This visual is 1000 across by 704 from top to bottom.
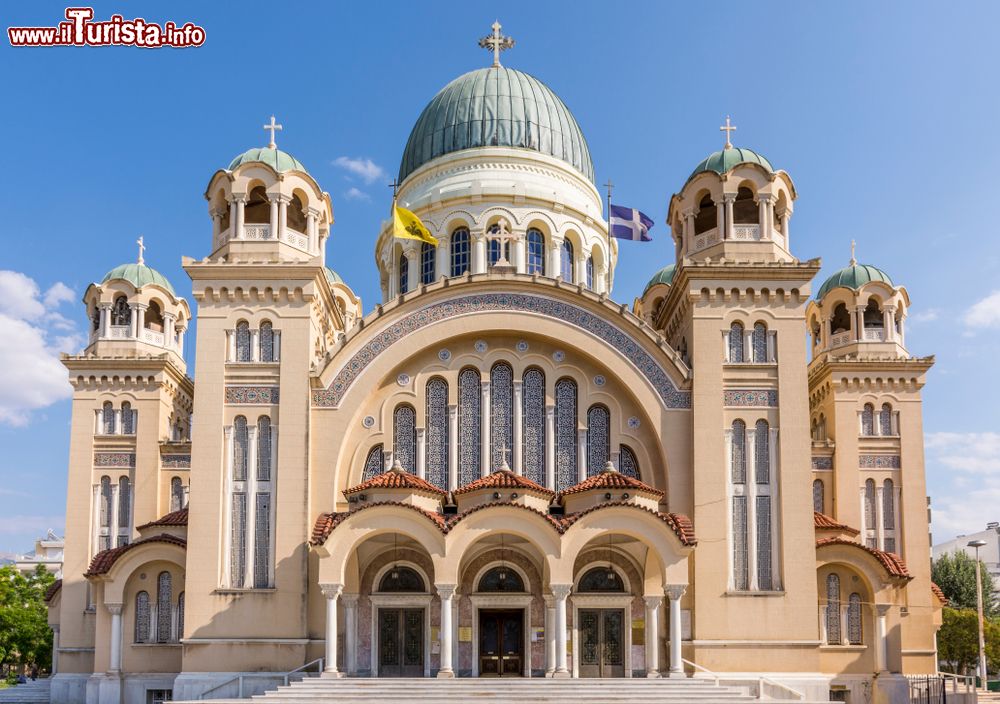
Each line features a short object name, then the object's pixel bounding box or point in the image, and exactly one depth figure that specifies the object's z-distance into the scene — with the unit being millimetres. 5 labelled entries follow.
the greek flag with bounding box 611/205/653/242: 39031
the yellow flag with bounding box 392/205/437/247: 38156
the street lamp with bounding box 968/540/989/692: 48469
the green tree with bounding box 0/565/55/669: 57438
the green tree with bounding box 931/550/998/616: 67375
